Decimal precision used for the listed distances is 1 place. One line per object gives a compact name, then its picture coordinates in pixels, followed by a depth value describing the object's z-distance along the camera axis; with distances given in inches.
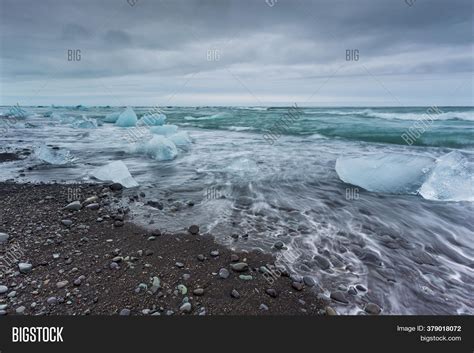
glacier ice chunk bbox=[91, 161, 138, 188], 239.5
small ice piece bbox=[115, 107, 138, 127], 829.8
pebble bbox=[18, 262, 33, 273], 114.8
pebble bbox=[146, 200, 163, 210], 194.3
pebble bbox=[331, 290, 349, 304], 108.3
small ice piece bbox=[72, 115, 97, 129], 823.1
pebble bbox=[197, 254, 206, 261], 128.2
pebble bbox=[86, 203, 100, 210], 180.3
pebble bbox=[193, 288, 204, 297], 105.1
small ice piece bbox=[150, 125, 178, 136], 615.2
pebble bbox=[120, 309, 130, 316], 95.2
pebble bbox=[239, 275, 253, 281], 116.0
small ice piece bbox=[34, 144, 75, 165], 324.8
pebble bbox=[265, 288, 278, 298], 107.3
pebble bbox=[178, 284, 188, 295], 105.9
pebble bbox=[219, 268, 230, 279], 116.4
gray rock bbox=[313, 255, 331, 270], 130.9
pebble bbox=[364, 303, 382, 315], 104.7
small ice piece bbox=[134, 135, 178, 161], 381.4
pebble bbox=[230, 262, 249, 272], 121.4
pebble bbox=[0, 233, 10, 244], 136.6
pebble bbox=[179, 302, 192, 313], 97.4
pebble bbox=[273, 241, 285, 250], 144.5
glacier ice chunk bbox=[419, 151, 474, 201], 235.1
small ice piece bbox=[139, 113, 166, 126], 805.8
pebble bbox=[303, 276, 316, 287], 116.6
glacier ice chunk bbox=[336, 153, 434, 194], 253.3
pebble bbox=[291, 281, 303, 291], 112.2
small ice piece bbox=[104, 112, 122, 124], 1055.2
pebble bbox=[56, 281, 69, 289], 106.3
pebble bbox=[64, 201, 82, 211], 178.0
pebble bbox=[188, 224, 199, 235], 155.4
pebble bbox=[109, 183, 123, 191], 224.1
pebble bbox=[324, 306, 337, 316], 101.5
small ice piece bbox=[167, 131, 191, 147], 489.1
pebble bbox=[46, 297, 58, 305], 98.6
